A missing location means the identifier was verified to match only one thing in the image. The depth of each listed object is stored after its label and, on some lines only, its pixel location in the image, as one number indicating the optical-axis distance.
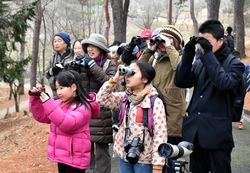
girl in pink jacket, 4.12
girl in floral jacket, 3.85
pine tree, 15.91
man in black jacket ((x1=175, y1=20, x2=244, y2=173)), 3.64
